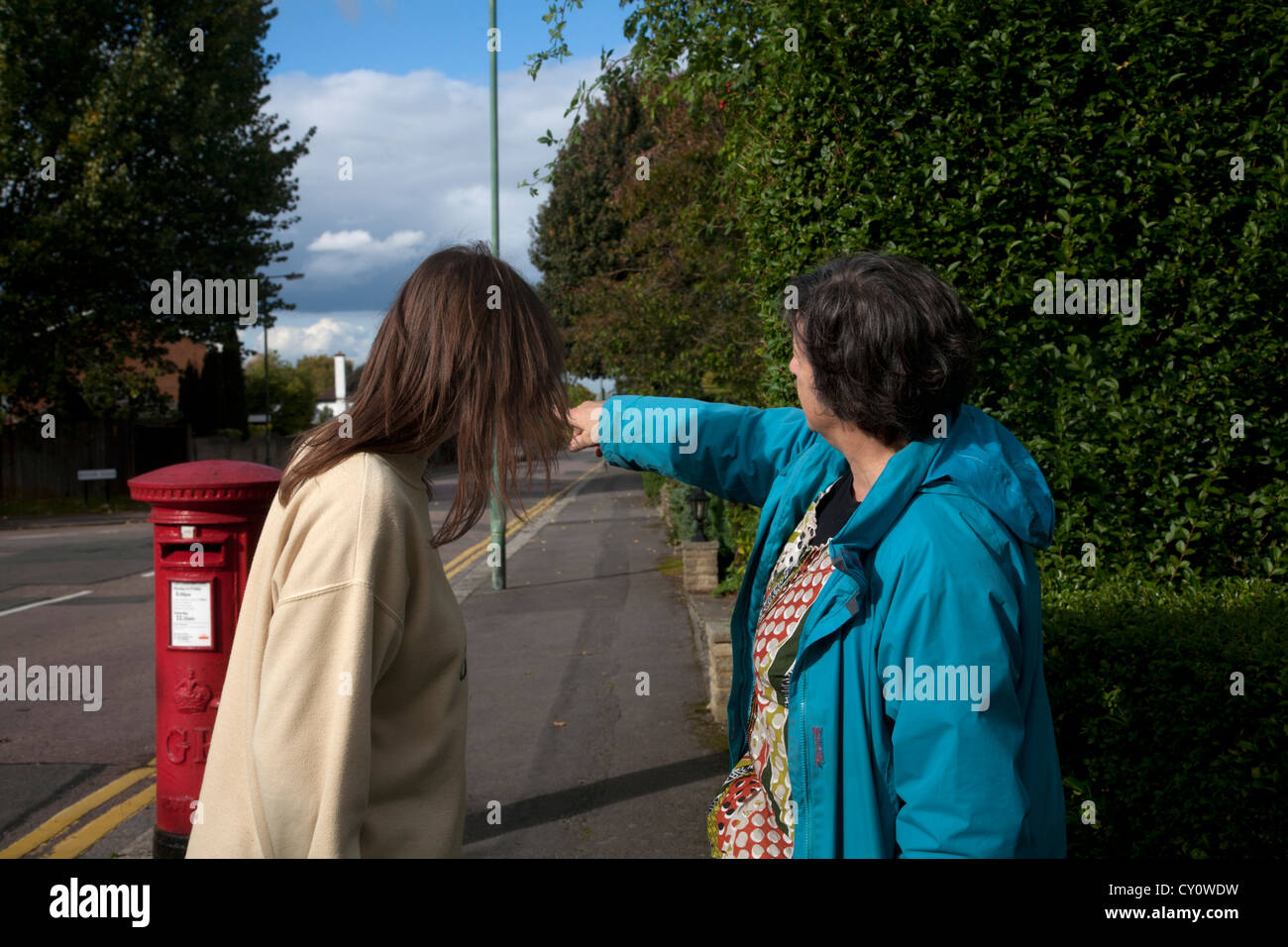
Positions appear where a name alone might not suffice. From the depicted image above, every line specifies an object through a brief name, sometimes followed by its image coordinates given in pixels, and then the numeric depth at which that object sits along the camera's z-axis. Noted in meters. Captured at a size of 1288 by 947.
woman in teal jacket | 1.49
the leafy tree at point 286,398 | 48.12
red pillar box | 4.04
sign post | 26.91
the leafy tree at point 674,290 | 9.62
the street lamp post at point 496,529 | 11.20
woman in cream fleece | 1.52
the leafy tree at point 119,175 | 22.17
